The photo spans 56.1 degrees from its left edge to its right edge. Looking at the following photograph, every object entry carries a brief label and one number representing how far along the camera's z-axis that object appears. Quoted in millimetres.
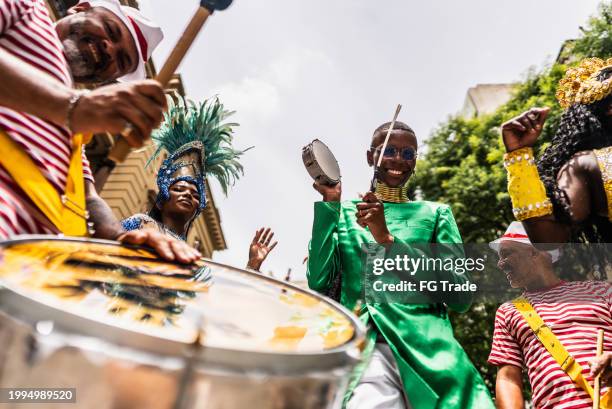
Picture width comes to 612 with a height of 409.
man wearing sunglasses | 2379
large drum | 874
